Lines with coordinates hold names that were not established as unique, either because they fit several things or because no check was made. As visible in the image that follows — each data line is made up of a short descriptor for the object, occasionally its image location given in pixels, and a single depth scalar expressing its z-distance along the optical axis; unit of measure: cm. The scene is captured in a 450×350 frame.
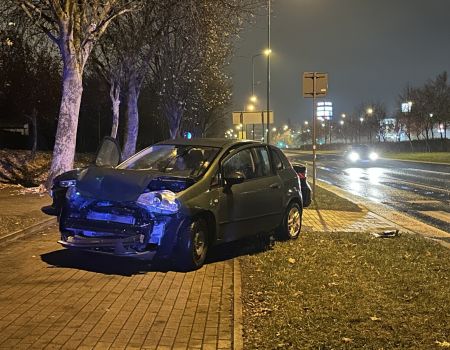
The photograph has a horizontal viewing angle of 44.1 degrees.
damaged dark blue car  638
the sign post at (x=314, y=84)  1409
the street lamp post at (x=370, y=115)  8960
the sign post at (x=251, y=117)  2788
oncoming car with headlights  4947
